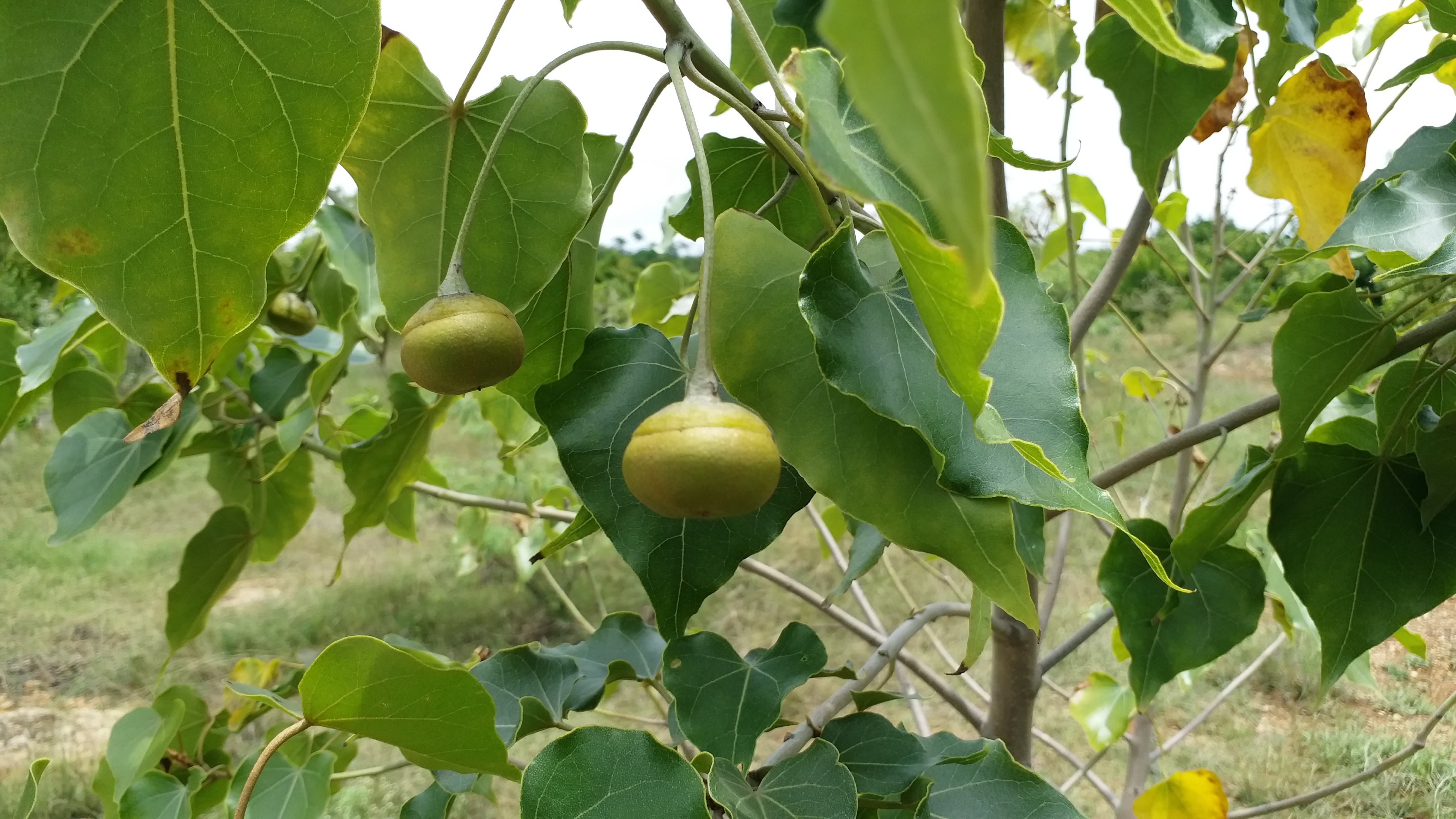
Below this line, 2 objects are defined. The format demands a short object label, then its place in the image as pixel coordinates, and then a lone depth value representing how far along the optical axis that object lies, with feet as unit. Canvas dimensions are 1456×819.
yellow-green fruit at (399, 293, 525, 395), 1.05
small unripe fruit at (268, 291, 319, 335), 2.57
